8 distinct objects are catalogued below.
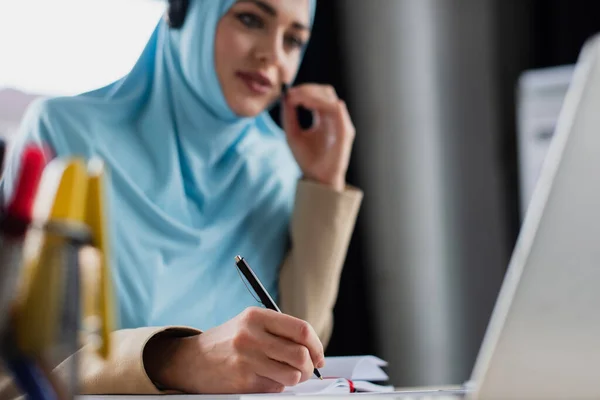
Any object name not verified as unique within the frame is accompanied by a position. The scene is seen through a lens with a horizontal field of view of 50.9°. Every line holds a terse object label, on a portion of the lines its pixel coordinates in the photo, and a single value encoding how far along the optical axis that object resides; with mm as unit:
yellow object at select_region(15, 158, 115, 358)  345
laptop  355
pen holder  340
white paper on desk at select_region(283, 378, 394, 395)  731
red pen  337
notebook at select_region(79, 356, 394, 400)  730
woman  910
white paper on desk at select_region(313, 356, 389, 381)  867
